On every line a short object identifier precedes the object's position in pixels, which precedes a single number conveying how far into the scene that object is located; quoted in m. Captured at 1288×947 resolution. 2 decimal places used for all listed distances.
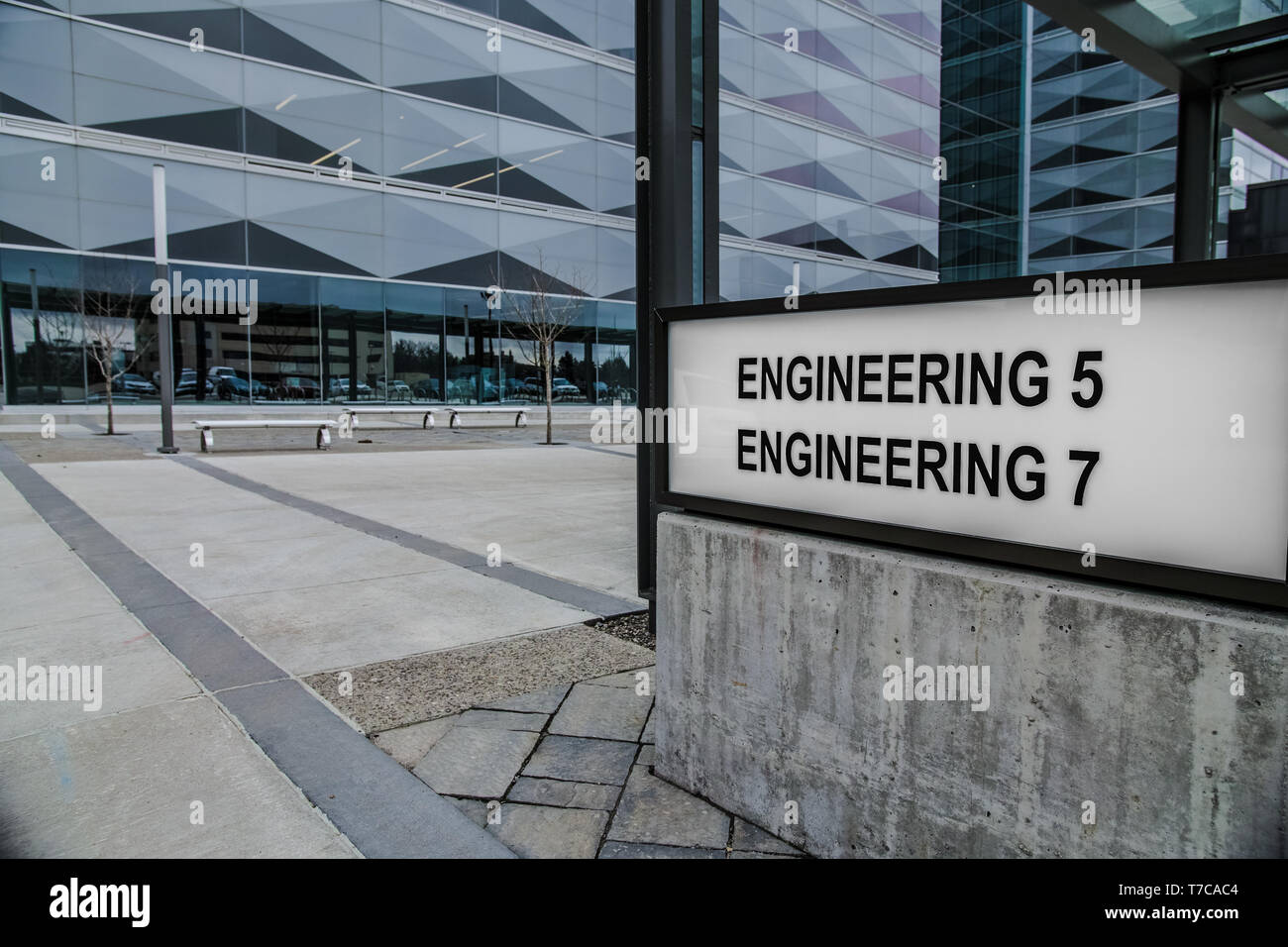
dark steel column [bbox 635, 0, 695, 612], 4.23
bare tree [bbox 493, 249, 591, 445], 26.48
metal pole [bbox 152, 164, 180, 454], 15.08
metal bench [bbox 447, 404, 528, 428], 25.19
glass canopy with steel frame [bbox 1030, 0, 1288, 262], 4.59
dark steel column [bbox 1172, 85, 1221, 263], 5.42
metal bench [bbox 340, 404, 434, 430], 23.39
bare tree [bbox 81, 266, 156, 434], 20.25
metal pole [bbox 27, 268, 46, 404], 20.22
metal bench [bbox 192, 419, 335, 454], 15.56
